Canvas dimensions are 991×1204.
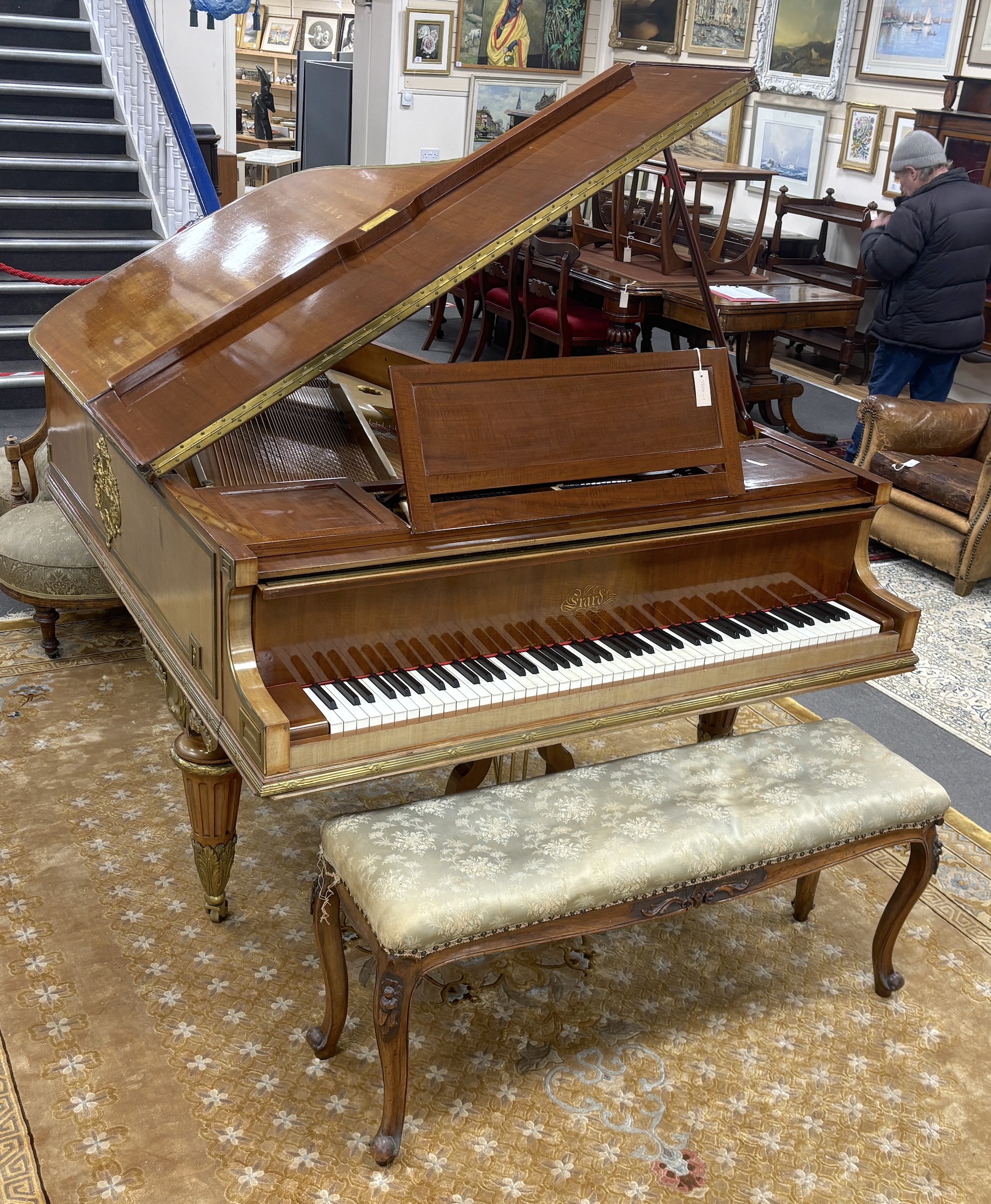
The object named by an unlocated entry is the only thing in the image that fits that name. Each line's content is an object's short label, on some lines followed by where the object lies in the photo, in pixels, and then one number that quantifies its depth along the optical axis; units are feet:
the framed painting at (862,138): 28.22
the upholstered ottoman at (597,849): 7.43
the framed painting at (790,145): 30.25
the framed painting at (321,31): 48.21
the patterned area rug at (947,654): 14.94
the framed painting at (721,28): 32.09
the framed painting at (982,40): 24.90
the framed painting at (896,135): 27.14
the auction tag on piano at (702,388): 9.25
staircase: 23.40
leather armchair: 17.70
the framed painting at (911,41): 25.98
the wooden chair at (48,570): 13.30
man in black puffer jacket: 20.36
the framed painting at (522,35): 35.40
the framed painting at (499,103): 36.22
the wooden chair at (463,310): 27.58
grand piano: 8.03
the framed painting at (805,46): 28.89
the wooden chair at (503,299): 25.53
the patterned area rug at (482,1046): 7.95
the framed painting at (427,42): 34.42
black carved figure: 46.11
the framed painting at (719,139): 32.73
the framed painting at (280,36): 48.42
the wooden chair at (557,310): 23.44
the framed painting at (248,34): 48.39
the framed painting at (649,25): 34.68
